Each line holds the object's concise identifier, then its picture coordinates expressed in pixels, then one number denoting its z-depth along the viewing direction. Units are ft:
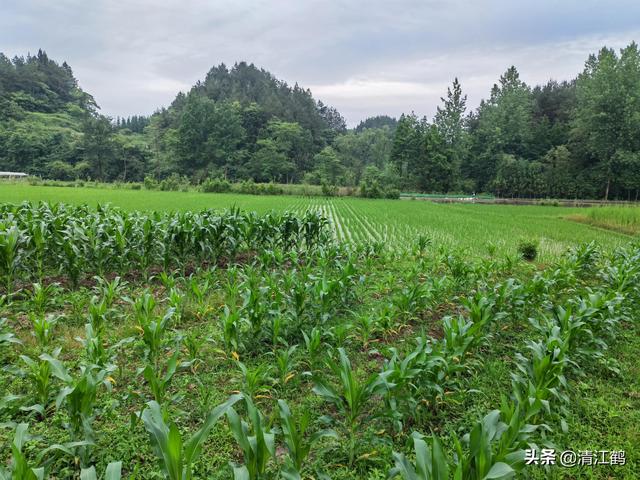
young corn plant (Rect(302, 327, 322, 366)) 10.61
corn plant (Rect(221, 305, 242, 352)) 11.32
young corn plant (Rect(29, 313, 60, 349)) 11.18
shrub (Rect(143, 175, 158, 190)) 141.38
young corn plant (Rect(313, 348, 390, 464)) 7.66
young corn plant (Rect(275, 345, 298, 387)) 9.89
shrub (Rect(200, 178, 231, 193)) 134.31
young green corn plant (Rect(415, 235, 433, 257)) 29.25
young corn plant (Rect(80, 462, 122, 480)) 4.99
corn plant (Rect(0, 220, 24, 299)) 15.53
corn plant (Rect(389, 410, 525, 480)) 5.29
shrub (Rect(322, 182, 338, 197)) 135.23
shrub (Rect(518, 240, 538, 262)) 30.01
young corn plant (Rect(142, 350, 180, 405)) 7.99
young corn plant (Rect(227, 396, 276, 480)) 5.83
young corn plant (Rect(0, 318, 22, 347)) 9.13
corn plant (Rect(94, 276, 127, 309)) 13.96
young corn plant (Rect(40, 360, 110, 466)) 7.11
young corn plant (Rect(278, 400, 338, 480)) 6.46
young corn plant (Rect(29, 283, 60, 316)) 13.89
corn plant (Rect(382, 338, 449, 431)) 8.11
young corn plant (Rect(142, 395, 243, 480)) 5.32
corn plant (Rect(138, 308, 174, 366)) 10.34
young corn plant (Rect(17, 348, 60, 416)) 8.45
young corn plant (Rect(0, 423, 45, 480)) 4.93
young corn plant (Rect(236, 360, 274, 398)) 9.03
